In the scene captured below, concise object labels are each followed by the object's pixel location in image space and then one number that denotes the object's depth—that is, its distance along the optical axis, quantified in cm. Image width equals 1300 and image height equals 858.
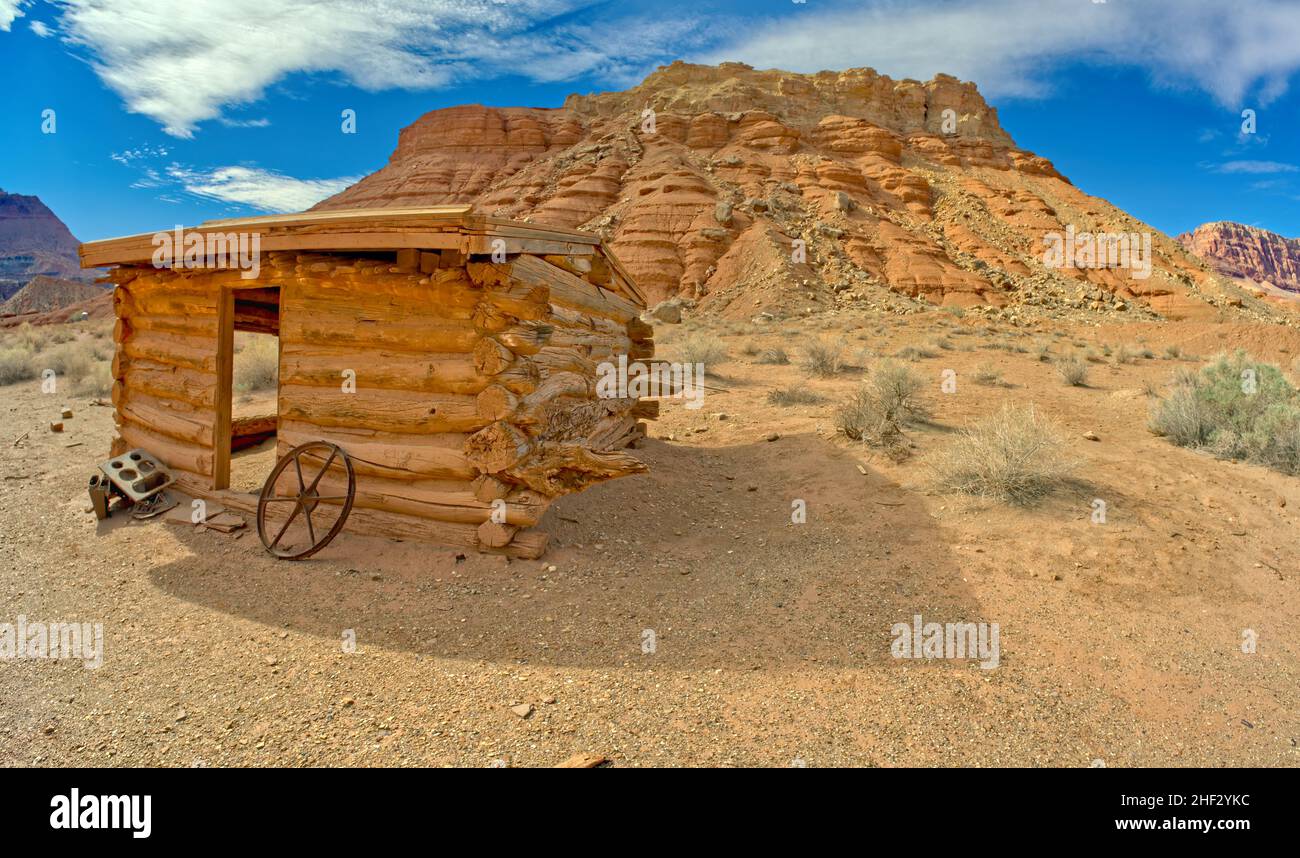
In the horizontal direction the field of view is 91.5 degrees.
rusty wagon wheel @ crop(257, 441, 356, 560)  468
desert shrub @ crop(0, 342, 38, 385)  1388
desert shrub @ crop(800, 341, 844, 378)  1252
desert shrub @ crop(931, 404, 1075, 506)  579
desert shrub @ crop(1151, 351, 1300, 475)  675
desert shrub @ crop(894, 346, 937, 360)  1487
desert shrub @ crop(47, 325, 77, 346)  2111
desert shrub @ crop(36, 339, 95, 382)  1424
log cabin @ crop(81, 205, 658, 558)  462
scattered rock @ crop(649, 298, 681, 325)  2483
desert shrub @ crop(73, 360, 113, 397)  1246
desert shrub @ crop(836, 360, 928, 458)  724
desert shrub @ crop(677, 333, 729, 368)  1401
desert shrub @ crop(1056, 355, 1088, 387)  1147
